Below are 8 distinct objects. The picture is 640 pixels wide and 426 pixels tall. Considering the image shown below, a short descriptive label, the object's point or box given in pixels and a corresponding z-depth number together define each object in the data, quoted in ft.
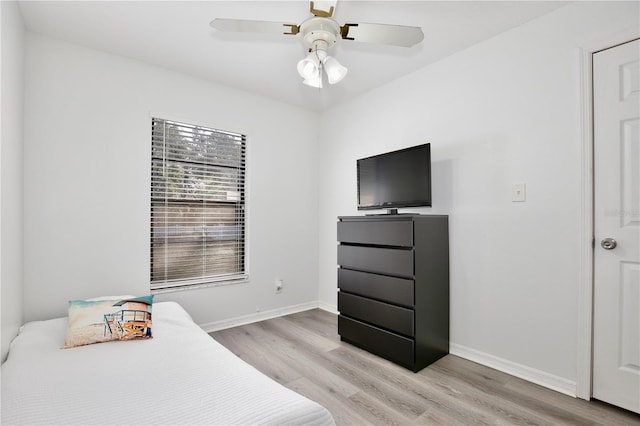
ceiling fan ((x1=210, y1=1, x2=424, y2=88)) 5.15
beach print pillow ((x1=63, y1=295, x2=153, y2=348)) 5.77
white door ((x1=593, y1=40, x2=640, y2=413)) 5.59
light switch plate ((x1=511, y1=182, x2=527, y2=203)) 6.94
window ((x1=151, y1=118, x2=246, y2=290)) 9.07
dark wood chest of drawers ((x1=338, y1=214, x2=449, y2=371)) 7.23
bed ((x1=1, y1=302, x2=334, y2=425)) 3.48
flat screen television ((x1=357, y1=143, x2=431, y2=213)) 7.75
